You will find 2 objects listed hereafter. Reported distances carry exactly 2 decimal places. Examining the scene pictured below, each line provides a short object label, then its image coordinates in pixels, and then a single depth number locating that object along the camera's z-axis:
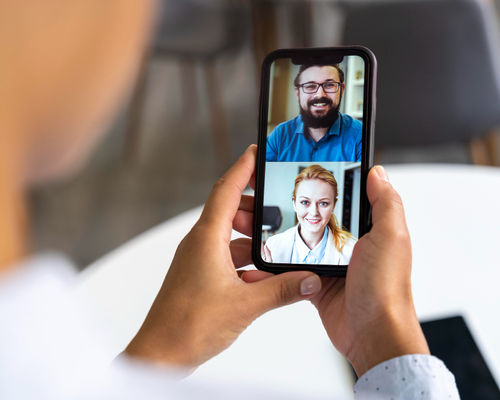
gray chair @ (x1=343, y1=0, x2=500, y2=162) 0.74
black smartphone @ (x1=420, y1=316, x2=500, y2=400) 0.43
